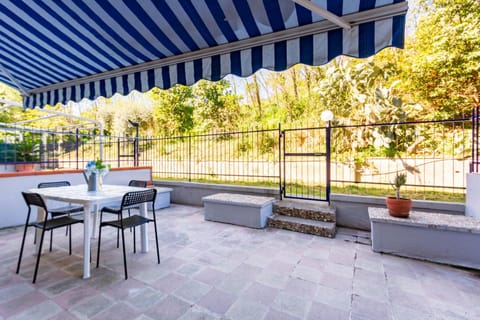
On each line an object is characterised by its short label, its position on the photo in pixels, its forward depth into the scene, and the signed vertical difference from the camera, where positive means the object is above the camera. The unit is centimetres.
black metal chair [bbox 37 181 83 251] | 314 -73
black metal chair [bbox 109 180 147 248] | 392 -46
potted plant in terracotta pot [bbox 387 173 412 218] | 301 -65
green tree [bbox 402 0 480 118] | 621 +281
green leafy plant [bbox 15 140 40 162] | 812 +28
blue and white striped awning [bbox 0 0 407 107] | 215 +143
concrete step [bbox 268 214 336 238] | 362 -115
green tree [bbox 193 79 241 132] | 1238 +279
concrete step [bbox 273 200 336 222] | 392 -96
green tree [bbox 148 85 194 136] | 1331 +298
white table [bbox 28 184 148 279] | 238 -43
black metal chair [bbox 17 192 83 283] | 239 -72
